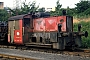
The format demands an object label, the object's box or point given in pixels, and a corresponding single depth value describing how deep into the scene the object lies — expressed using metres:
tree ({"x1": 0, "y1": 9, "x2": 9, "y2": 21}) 34.89
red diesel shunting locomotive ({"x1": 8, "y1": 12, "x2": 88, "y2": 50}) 12.08
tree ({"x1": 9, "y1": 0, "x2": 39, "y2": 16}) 30.92
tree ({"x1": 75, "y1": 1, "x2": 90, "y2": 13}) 33.06
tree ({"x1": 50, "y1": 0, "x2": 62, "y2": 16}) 42.48
